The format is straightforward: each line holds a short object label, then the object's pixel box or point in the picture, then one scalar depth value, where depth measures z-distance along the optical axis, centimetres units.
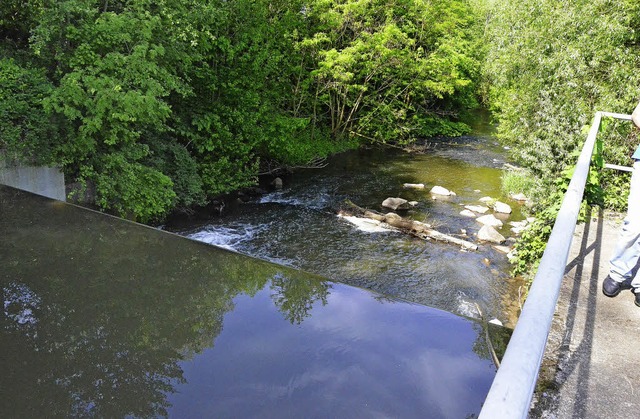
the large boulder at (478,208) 1225
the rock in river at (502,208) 1240
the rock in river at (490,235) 1030
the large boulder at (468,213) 1198
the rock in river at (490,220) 1130
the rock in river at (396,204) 1244
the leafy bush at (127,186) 778
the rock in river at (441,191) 1373
